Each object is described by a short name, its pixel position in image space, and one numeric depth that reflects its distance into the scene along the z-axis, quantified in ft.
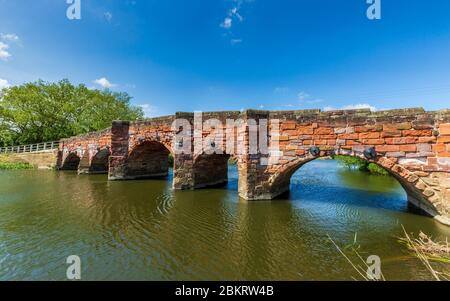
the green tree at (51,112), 93.20
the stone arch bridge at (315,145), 21.95
